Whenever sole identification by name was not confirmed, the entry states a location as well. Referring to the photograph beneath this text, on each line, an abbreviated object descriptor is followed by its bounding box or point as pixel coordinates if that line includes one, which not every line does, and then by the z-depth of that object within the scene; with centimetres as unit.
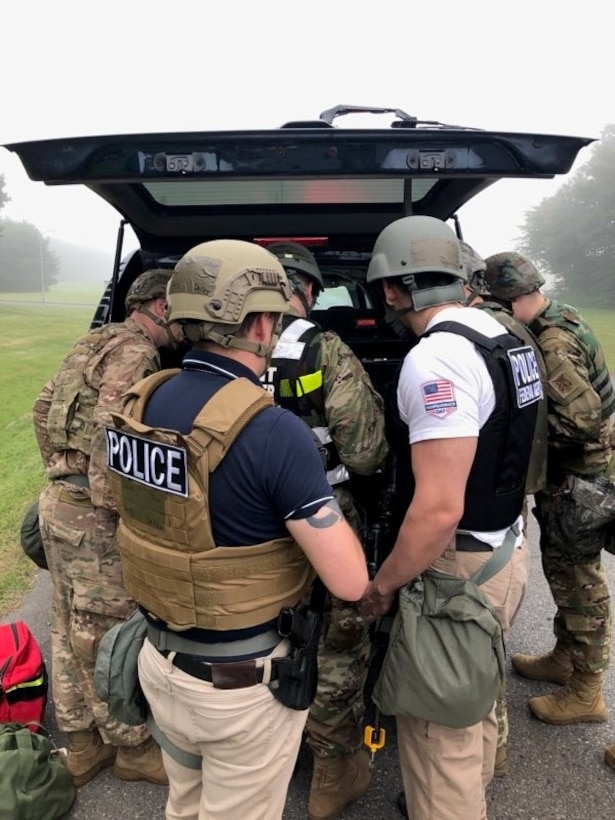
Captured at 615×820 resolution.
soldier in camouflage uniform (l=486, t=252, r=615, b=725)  255
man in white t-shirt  162
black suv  194
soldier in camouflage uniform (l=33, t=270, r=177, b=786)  235
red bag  249
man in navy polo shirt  132
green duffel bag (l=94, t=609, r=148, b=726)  167
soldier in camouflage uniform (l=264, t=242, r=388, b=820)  213
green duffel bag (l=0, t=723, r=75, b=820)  205
